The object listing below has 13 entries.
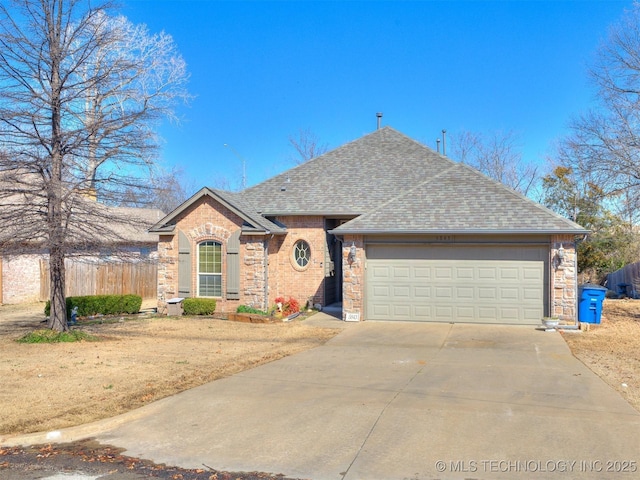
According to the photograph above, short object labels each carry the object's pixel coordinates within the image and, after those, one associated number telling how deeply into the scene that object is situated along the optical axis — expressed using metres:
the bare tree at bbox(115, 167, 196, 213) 13.96
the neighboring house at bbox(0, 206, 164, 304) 23.41
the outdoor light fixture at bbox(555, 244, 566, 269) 15.09
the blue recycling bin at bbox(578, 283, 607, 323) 15.92
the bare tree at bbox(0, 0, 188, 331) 12.72
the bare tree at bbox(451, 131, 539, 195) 38.94
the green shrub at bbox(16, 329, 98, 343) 13.27
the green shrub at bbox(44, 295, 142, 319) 18.24
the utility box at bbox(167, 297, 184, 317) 18.58
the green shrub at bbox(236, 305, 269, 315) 17.76
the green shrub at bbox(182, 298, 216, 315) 18.27
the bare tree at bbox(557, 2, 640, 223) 17.89
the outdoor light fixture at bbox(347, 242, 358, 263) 16.59
